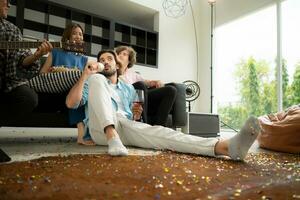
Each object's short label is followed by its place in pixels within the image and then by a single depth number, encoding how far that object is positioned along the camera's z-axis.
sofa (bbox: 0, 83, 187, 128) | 1.82
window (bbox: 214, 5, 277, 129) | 4.56
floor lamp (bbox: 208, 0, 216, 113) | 5.05
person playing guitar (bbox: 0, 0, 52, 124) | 1.47
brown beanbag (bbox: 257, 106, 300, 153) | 1.78
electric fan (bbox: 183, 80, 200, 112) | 4.34
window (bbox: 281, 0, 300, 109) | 4.20
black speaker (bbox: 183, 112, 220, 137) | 3.07
